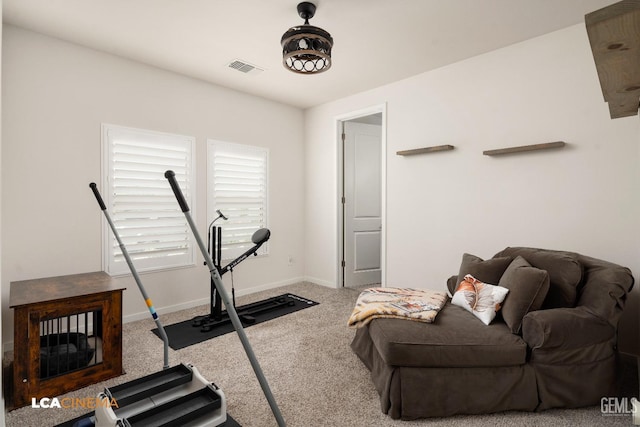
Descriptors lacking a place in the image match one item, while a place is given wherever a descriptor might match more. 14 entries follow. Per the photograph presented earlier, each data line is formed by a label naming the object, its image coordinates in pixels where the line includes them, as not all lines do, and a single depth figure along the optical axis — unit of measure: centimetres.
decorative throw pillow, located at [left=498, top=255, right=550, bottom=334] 205
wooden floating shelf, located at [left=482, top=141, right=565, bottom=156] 286
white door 490
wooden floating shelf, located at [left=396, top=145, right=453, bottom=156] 356
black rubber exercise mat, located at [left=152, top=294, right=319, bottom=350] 305
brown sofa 190
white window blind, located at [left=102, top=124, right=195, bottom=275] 332
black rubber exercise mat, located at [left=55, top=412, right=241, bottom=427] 170
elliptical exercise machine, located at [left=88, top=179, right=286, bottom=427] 144
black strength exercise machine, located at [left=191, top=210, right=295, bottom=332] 337
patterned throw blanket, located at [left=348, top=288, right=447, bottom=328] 219
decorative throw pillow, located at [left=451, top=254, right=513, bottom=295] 250
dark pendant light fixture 254
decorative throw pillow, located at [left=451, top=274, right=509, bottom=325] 220
